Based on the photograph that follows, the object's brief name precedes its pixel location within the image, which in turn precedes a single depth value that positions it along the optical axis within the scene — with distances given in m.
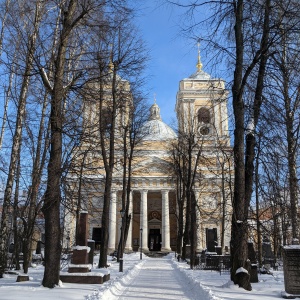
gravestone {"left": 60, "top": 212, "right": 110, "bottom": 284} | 12.60
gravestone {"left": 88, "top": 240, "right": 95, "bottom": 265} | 21.78
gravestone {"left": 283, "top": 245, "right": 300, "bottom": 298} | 10.07
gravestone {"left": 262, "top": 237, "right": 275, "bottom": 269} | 26.95
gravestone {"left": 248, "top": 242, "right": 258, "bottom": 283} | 13.71
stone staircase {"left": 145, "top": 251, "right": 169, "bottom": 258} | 50.08
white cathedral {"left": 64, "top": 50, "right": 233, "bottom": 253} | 53.84
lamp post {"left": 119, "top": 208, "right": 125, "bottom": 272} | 19.53
